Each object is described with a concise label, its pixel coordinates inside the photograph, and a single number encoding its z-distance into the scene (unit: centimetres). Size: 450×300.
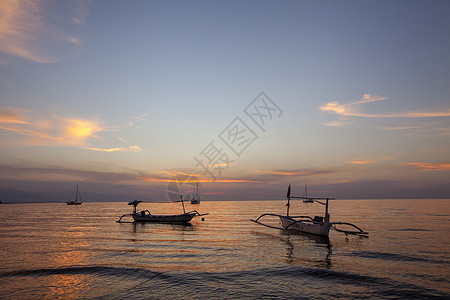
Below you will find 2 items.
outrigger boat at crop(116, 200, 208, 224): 5216
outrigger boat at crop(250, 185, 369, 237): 3406
